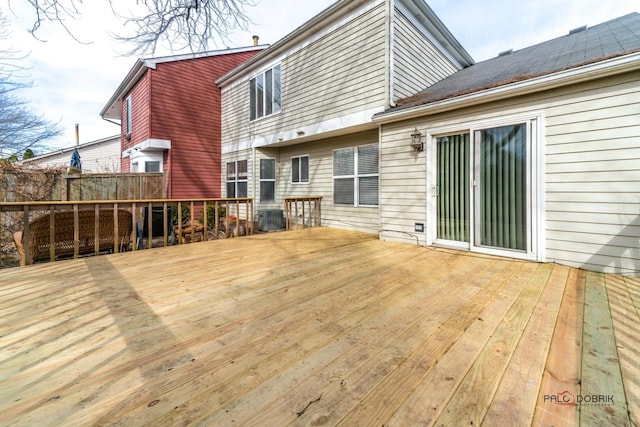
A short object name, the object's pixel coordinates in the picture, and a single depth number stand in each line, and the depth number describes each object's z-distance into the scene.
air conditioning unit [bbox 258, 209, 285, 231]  8.05
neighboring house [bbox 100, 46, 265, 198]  8.86
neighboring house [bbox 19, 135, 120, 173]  16.92
